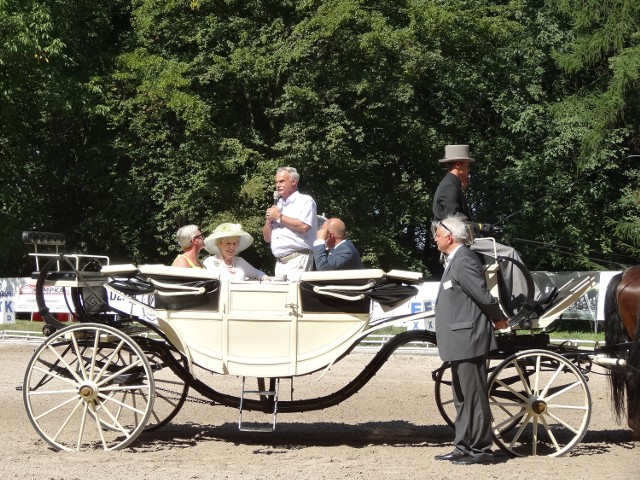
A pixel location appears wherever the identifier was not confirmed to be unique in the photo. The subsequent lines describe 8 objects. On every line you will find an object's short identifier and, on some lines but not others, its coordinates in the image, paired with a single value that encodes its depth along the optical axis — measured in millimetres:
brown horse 8133
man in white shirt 8398
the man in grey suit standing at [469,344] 7047
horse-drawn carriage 7488
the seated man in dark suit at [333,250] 8430
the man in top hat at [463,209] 7555
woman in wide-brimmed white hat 8422
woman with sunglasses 8849
